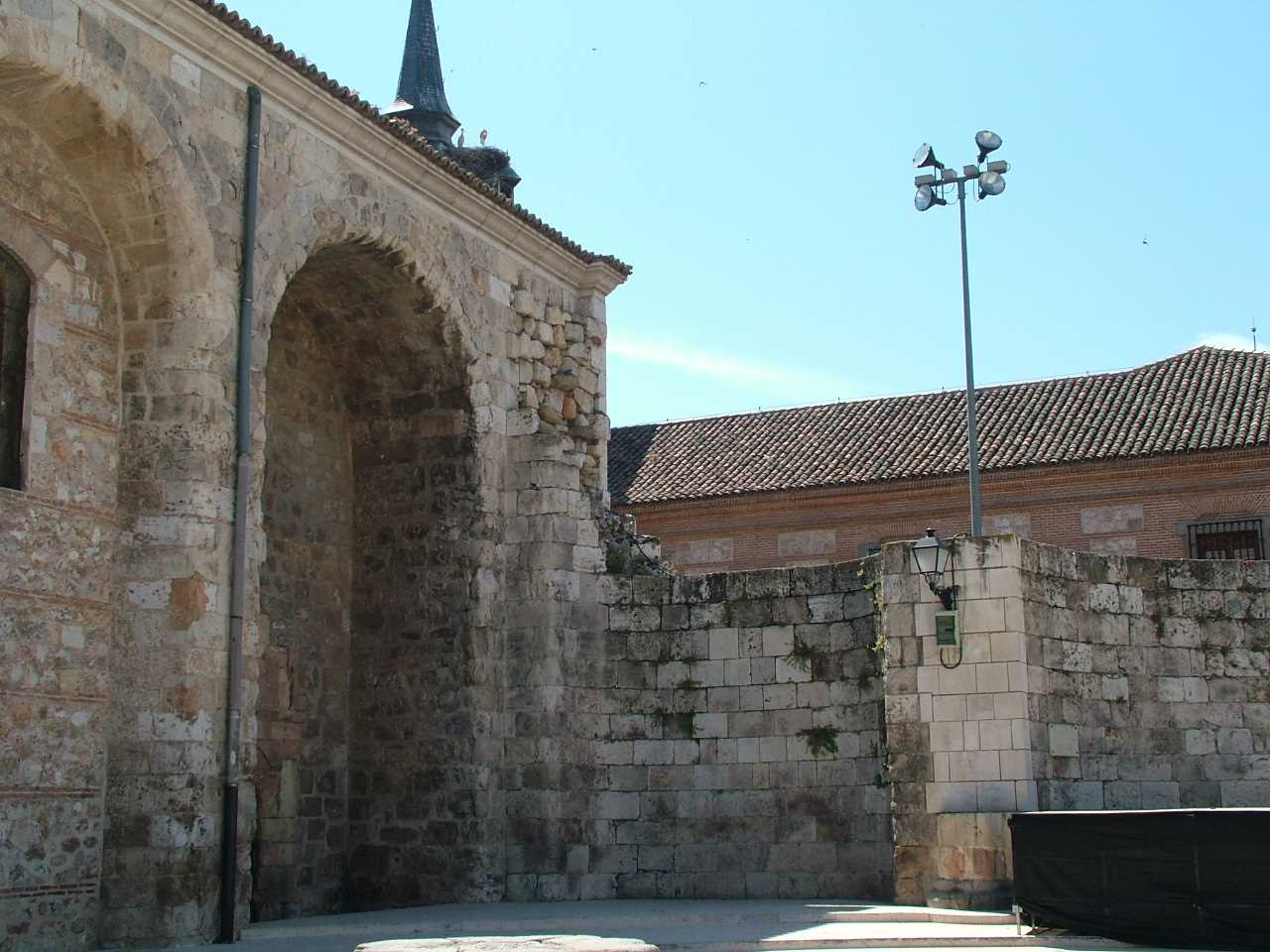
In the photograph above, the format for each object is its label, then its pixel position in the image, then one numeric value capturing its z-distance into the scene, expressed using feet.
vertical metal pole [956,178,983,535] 56.79
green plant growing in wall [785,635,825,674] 44.75
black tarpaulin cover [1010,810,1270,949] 30.76
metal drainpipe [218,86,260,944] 34.37
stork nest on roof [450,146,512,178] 85.35
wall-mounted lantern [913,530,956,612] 40.22
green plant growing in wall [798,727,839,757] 44.21
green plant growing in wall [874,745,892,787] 42.63
